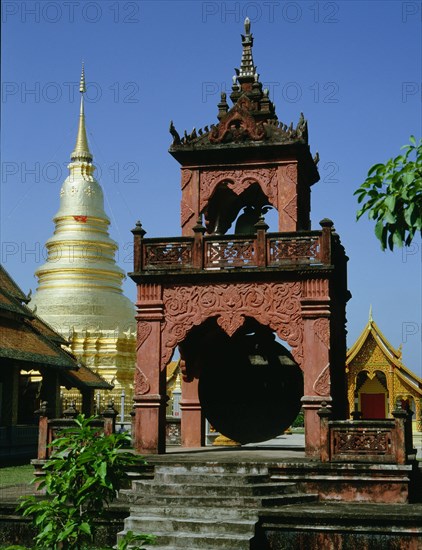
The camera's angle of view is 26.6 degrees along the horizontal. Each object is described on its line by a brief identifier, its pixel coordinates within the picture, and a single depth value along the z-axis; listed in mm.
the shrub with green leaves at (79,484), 9648
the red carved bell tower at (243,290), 15586
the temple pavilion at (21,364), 26922
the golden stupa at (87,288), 46531
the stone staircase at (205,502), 12398
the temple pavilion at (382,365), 39781
